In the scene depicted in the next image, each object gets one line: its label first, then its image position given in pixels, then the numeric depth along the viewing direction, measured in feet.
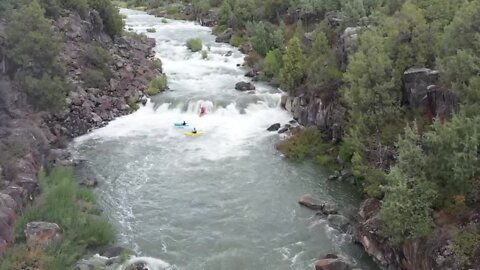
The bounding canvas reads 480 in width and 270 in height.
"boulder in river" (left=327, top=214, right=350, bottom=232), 77.00
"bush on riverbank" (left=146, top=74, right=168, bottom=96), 142.19
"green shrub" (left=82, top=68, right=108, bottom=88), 133.80
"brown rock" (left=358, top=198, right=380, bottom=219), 74.84
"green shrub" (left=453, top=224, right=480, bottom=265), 54.39
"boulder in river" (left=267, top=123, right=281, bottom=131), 117.50
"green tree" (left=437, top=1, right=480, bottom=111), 67.05
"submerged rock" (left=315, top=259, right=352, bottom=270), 65.46
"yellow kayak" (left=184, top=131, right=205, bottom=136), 115.75
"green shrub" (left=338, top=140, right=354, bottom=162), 94.67
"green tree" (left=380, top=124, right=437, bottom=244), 60.34
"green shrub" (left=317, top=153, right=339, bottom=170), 98.34
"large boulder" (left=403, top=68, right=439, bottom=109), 80.18
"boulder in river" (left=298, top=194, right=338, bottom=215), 81.56
